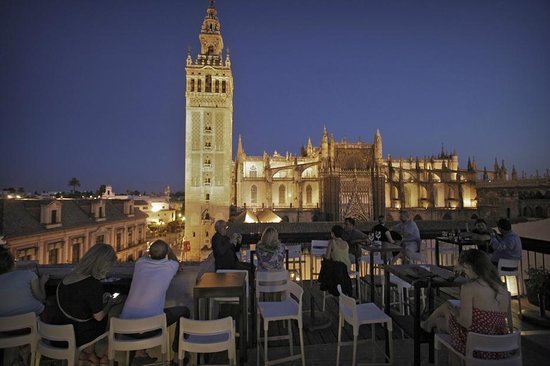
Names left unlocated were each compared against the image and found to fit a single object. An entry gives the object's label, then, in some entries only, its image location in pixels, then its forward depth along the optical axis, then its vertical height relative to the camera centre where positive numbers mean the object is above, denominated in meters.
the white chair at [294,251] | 7.10 -1.30
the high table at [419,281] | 3.61 -1.06
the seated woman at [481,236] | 6.17 -0.84
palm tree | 94.56 +4.32
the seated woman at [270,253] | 4.92 -0.93
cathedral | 37.62 +2.78
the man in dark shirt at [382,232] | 6.43 -0.82
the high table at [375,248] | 5.42 -0.95
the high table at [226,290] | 3.46 -1.08
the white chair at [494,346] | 2.54 -1.28
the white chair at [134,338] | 2.83 -1.42
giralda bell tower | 36.97 +6.17
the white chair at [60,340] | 2.85 -1.46
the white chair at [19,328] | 2.96 -1.30
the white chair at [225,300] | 3.93 -1.40
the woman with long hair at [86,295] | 2.98 -0.98
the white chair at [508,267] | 4.90 -1.17
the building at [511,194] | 32.47 +0.02
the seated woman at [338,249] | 4.88 -0.86
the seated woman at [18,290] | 3.24 -1.02
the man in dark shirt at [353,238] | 6.30 -0.91
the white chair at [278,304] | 3.79 -1.51
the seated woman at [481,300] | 2.81 -0.98
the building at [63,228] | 13.97 -1.72
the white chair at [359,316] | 3.39 -1.47
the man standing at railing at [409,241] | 6.62 -1.02
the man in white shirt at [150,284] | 3.23 -0.95
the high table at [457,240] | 6.24 -0.95
